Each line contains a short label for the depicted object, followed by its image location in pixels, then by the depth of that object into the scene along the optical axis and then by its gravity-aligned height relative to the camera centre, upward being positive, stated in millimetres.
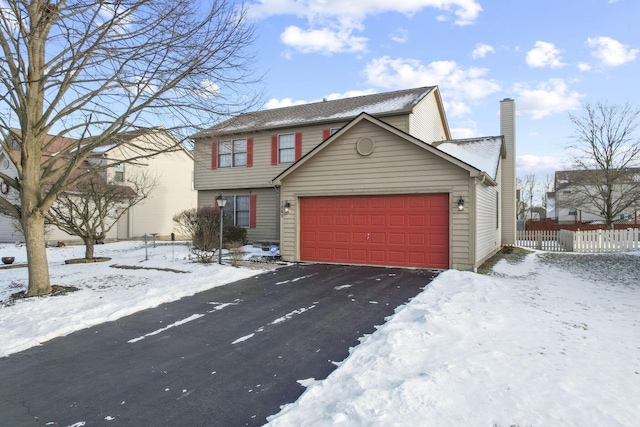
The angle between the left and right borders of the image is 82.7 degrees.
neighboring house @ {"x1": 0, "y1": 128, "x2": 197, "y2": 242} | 21031 +447
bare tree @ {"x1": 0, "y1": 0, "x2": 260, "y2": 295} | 6723 +2614
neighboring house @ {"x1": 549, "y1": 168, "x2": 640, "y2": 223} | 22388 +1599
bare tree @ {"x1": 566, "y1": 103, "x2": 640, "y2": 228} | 21562 +2485
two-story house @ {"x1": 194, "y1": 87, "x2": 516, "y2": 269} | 10156 +646
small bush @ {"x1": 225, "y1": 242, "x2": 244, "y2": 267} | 11312 -1544
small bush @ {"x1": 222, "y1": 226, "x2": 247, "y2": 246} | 15280 -1085
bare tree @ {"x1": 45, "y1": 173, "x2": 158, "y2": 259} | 13000 +31
